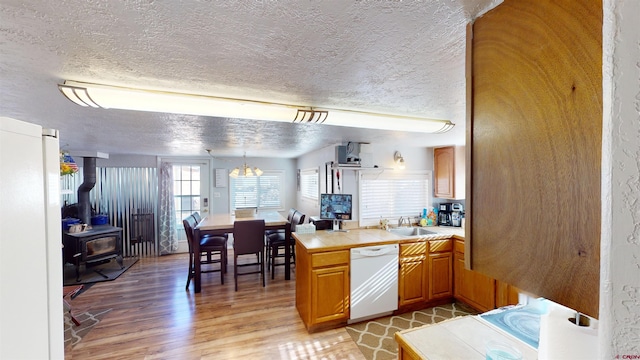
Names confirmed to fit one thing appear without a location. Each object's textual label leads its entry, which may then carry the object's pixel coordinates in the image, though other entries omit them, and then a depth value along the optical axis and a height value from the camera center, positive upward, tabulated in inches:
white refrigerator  23.7 -7.1
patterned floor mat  89.0 -62.7
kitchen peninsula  99.2 -41.3
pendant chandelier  182.5 +3.1
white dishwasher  104.3 -45.1
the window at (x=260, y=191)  226.8 -14.1
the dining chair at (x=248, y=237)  140.8 -35.0
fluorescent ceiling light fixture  51.9 +17.1
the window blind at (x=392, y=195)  142.6 -11.8
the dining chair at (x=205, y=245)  141.1 -41.0
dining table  136.6 -30.1
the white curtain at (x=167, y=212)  201.0 -29.1
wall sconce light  146.2 +9.8
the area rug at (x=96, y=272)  150.7 -62.5
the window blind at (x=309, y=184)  179.7 -6.2
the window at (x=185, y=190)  209.0 -11.6
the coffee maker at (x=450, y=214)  143.6 -22.7
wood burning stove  151.0 -43.9
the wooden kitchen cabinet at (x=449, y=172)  141.7 +2.1
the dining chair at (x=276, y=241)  158.1 -42.2
